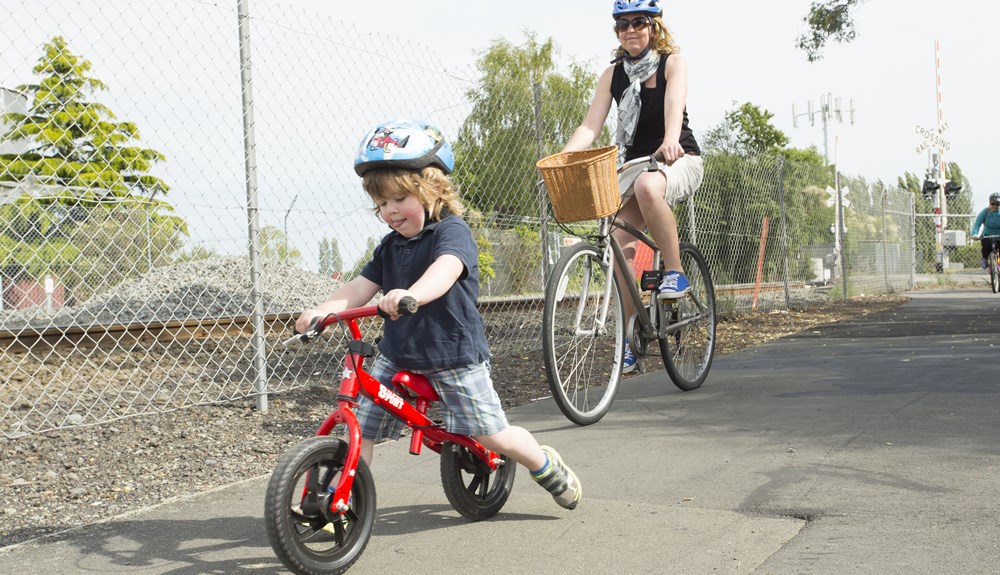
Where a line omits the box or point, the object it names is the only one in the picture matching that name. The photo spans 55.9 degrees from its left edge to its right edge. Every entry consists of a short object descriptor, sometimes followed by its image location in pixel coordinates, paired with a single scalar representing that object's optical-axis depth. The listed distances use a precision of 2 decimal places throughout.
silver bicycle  4.51
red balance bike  2.47
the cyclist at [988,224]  17.16
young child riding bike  2.89
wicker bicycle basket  4.35
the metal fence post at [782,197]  13.31
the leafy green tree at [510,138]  8.41
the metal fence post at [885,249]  18.08
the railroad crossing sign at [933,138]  25.89
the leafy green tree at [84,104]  5.26
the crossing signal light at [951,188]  30.97
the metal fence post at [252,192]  5.29
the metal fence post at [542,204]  8.12
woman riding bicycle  4.98
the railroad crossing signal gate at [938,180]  27.47
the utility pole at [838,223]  14.80
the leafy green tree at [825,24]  15.76
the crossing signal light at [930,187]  31.26
